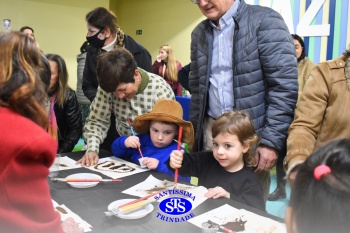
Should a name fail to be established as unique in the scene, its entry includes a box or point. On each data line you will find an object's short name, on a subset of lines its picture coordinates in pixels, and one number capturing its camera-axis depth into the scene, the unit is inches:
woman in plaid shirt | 68.0
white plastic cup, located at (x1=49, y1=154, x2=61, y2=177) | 56.6
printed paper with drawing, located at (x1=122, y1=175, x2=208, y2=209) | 50.0
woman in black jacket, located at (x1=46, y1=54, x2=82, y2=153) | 83.5
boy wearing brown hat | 67.2
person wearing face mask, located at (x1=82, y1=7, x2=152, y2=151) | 89.0
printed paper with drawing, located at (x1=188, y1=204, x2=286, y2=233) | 39.9
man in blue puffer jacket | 62.2
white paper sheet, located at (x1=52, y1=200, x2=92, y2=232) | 40.5
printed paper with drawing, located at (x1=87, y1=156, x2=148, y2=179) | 61.4
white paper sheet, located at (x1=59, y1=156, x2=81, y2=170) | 64.7
